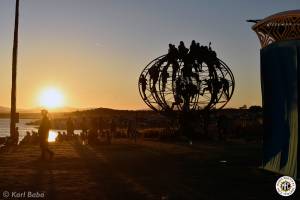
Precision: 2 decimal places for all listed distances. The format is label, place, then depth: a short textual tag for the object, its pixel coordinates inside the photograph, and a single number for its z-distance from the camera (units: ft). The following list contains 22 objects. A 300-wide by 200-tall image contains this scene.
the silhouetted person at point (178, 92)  62.40
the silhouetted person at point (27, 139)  57.98
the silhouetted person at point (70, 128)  66.88
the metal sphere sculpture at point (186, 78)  61.67
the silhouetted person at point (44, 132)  36.77
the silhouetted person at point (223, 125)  64.45
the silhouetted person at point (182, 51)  63.59
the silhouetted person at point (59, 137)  64.69
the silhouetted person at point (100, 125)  70.68
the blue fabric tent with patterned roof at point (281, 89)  27.98
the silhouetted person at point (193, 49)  64.09
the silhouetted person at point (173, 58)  62.48
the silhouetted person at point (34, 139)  58.69
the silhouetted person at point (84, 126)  63.33
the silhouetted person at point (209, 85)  62.52
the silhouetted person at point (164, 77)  61.05
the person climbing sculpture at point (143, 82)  62.23
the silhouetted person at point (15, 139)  51.98
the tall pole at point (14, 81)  53.39
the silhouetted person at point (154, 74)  61.22
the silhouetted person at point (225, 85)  63.14
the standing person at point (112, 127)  70.79
